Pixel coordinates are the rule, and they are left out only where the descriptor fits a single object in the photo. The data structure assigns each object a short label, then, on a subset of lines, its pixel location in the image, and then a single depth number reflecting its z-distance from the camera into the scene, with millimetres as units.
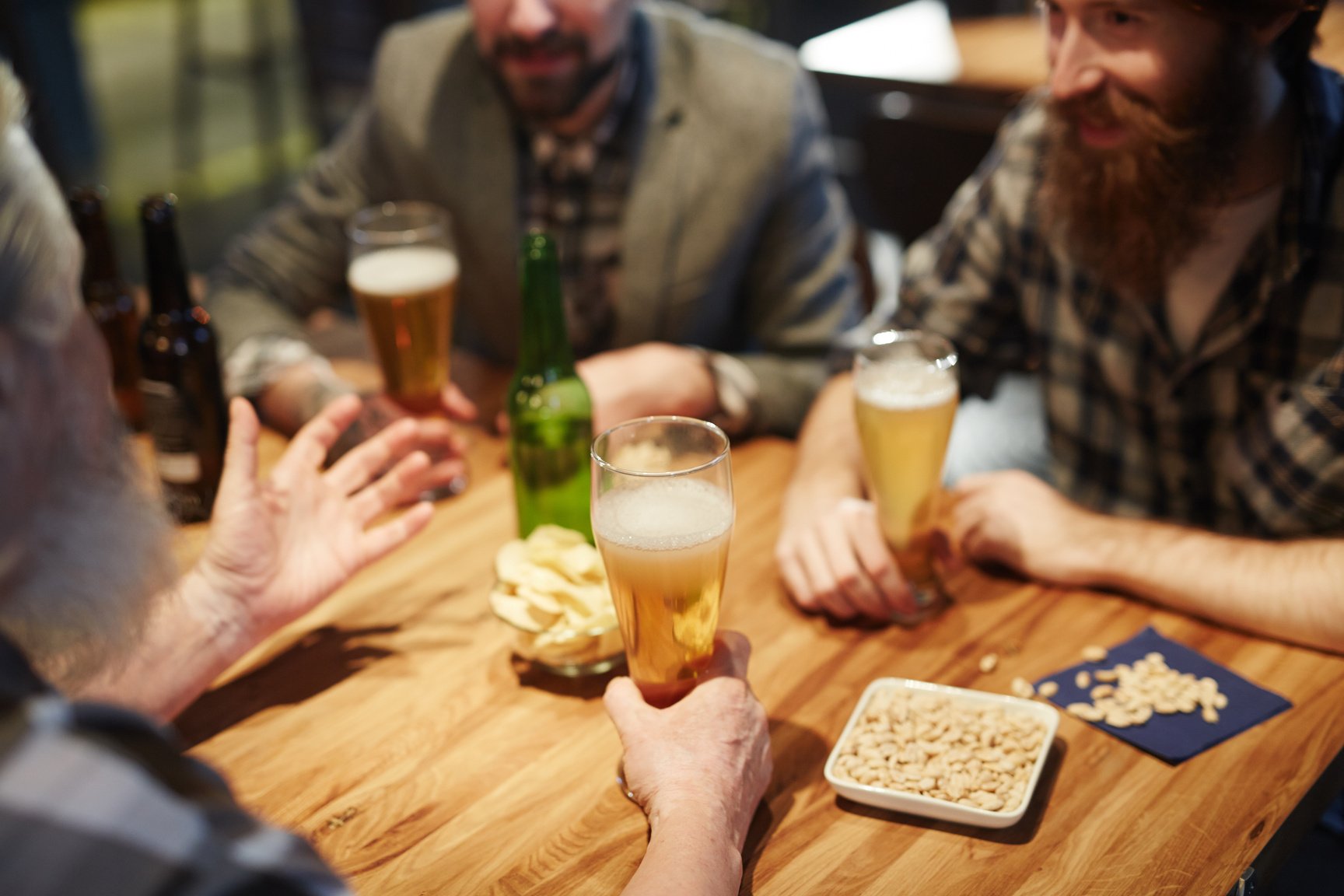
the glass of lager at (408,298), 1527
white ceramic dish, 936
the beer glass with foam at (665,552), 971
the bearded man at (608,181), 1967
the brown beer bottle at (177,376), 1418
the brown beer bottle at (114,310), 1637
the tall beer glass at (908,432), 1203
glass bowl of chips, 1117
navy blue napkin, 1041
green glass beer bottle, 1318
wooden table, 929
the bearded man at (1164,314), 1239
